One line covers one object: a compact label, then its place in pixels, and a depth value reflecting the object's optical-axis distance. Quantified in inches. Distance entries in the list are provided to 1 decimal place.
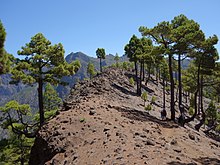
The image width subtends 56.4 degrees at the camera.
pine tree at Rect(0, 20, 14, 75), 402.6
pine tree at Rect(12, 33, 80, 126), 693.1
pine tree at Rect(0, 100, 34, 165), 706.3
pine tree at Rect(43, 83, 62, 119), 1192.8
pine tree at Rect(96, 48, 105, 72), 2427.5
